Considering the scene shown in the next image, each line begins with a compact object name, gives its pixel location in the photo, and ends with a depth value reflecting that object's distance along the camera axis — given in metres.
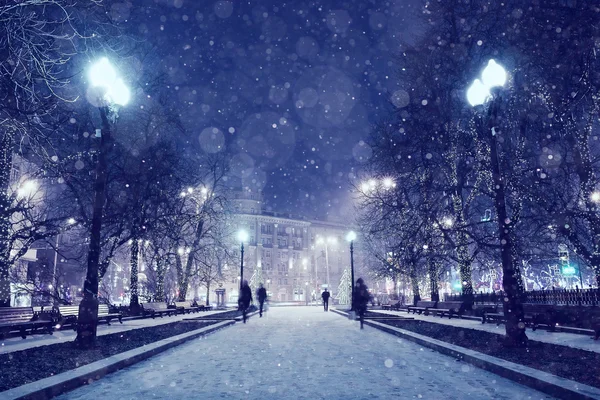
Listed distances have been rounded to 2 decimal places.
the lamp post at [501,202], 9.81
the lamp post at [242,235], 29.66
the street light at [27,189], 31.55
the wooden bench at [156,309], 23.41
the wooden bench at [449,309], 20.17
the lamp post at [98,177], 10.14
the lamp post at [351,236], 25.94
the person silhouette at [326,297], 35.94
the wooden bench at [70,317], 15.81
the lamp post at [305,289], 93.86
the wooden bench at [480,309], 19.44
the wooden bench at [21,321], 12.42
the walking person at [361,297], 18.31
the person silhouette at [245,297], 21.88
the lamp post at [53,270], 21.40
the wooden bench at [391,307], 32.54
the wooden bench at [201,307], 33.73
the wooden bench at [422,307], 24.23
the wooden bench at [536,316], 13.68
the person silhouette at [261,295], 29.00
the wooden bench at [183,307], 28.15
